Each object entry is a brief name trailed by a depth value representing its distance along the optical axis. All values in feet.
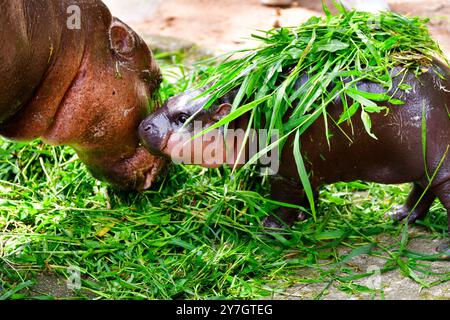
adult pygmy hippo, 10.96
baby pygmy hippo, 11.53
